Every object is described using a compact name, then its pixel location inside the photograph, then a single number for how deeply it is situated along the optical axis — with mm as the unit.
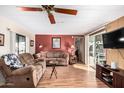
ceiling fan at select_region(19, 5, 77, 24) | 1606
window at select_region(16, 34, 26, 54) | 3199
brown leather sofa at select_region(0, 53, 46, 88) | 1939
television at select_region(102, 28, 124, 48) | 2022
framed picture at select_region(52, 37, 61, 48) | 5421
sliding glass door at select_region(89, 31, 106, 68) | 3629
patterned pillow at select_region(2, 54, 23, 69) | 2138
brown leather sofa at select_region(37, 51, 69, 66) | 4618
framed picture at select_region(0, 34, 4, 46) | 2320
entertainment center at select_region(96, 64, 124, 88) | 1832
